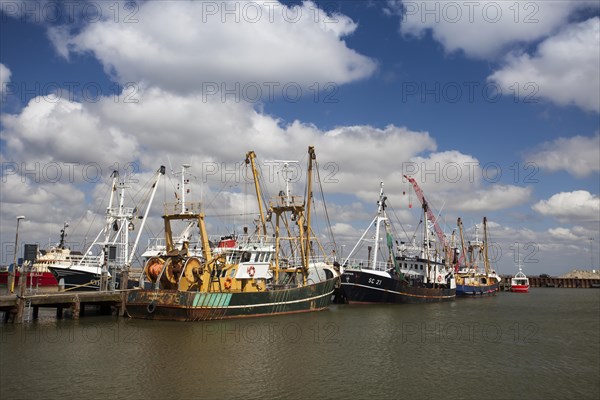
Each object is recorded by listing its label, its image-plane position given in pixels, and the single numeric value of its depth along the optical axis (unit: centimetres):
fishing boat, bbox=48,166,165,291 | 5038
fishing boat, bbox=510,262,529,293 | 10300
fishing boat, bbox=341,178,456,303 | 5306
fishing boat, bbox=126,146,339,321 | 3403
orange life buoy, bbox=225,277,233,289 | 3712
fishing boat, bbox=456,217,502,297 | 7865
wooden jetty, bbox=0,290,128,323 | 3159
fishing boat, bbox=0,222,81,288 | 6019
